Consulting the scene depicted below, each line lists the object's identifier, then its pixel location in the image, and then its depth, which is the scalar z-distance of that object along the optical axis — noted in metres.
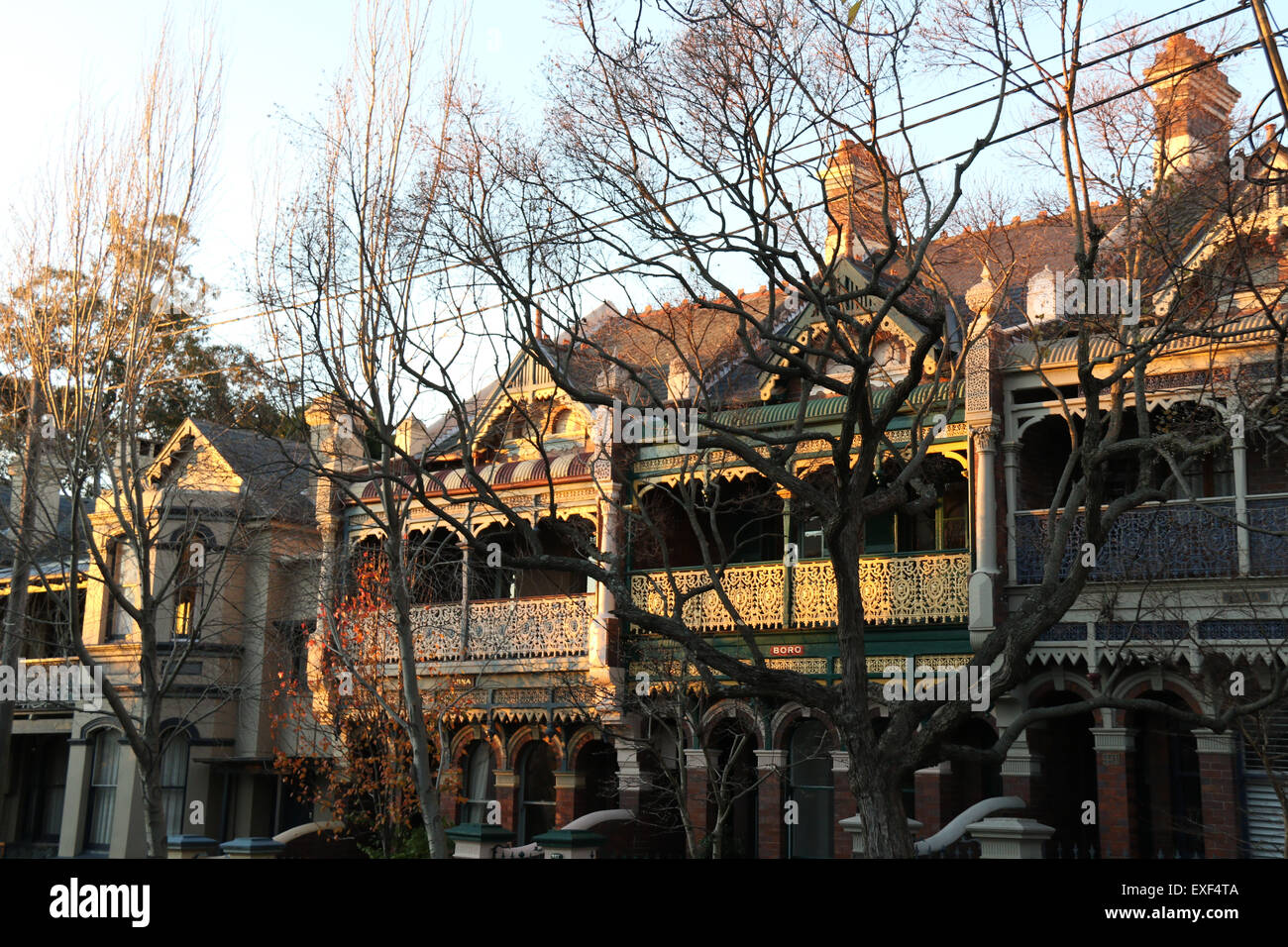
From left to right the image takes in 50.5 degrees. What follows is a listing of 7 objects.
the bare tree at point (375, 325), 17.56
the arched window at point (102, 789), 29.69
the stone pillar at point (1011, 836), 14.20
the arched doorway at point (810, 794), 22.75
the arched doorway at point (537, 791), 25.69
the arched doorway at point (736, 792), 22.30
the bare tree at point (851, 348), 11.78
